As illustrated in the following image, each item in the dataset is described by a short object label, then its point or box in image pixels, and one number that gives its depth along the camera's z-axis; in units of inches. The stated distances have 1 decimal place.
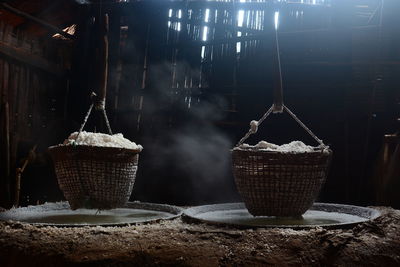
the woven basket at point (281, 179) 117.2
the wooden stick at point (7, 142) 247.8
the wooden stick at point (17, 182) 261.6
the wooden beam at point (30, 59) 258.7
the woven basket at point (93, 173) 129.2
